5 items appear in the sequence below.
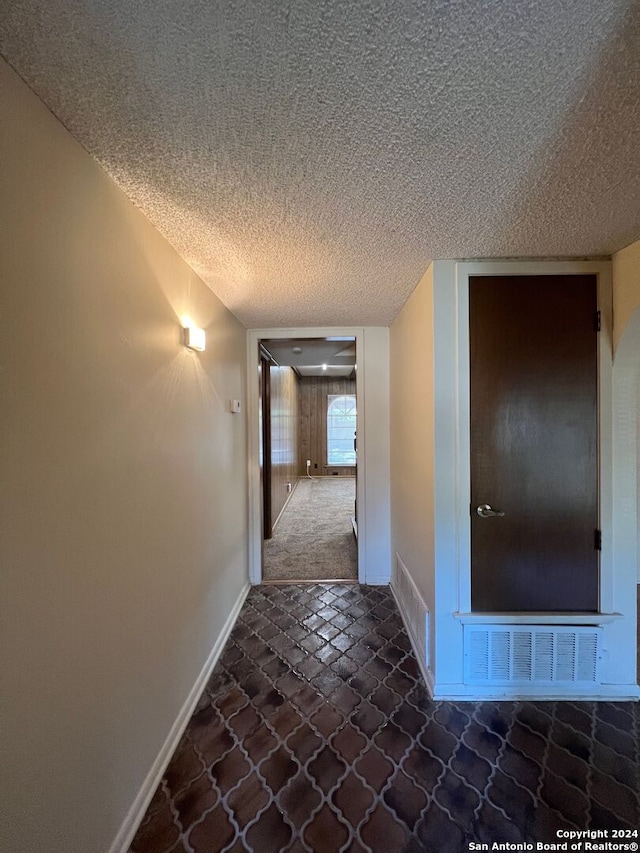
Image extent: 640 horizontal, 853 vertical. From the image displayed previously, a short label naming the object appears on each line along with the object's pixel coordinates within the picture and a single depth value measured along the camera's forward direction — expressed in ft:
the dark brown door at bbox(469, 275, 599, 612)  5.66
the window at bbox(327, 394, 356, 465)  27.94
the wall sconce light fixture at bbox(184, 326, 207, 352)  5.48
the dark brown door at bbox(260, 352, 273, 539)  12.44
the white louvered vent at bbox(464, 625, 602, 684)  5.68
